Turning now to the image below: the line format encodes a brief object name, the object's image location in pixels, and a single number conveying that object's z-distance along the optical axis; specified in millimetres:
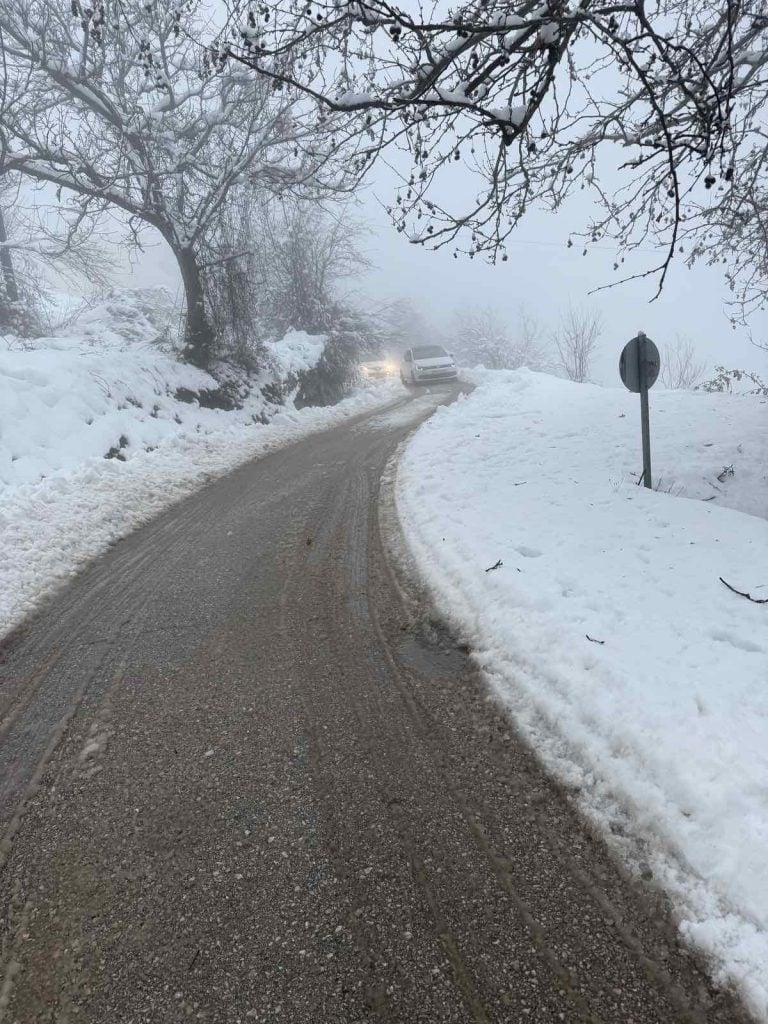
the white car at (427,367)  23375
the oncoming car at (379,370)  26612
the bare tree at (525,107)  3170
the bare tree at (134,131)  10219
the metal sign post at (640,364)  6016
